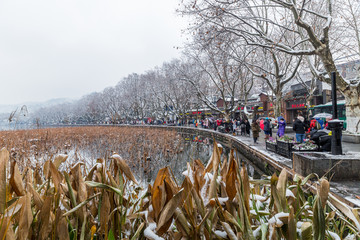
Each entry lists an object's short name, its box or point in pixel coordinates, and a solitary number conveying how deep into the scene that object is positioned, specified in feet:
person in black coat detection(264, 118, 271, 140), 46.86
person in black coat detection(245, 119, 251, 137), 64.85
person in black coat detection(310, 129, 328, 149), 25.31
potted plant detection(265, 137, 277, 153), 32.06
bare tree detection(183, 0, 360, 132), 28.81
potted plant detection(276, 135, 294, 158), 26.84
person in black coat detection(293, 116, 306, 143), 33.86
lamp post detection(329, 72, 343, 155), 19.04
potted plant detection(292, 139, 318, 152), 24.41
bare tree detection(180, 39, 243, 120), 68.32
